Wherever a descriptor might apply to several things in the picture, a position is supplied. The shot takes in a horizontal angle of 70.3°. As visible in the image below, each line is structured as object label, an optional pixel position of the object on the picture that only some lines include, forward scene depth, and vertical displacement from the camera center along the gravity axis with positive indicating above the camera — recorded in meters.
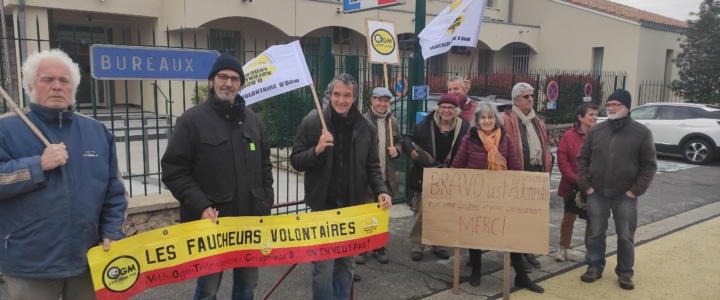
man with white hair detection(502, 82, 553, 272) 4.64 -0.29
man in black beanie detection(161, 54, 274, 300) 2.90 -0.38
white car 12.12 -0.73
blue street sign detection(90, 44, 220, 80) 4.25 +0.25
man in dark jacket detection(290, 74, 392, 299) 3.50 -0.48
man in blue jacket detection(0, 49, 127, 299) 2.26 -0.43
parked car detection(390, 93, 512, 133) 6.61 -0.22
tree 18.58 +1.54
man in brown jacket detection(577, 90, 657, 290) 4.43 -0.68
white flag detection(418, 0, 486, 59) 5.99 +0.79
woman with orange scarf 4.27 -0.44
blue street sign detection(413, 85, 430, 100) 6.61 +0.05
